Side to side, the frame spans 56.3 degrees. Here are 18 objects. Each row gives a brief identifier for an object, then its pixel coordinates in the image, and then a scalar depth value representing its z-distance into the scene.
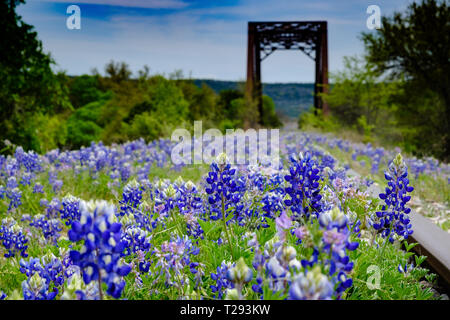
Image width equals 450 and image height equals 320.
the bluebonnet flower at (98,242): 1.36
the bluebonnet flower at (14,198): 4.59
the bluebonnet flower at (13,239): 3.05
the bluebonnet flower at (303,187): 2.29
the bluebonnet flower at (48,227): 3.57
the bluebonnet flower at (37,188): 5.07
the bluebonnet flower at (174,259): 1.97
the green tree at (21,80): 11.76
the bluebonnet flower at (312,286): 1.25
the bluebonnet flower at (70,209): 3.49
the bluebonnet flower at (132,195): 3.38
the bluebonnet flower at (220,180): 2.51
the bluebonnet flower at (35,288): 1.68
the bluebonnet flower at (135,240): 2.27
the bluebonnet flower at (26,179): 5.45
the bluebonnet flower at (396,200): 2.47
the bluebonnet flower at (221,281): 1.91
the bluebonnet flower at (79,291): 1.47
